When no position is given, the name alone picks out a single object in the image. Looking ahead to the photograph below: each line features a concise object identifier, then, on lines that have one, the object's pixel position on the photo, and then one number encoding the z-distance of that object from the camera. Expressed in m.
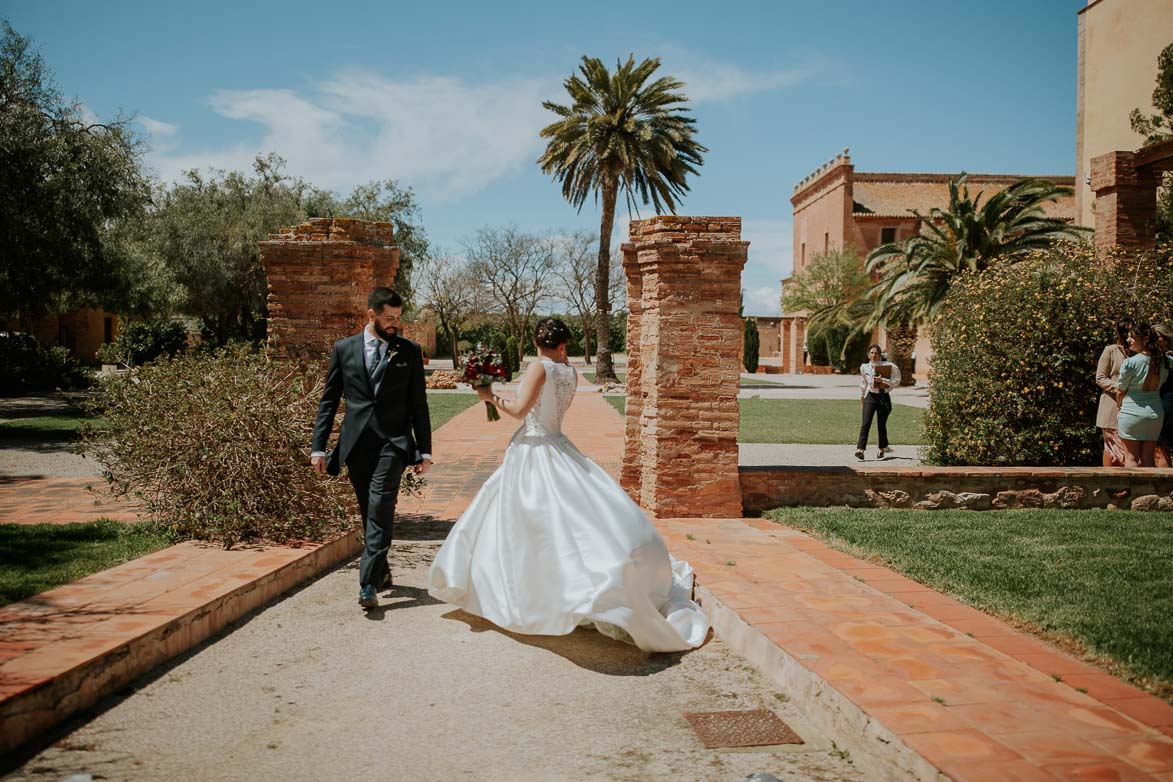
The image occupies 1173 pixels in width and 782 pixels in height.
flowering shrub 9.18
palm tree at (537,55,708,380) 27.86
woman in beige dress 8.11
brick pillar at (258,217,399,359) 7.33
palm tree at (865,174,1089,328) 24.62
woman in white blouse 11.45
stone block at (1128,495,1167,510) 7.69
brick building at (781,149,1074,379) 51.62
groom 4.89
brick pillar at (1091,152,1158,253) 14.18
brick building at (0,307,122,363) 38.19
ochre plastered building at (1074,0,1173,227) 25.58
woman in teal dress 7.85
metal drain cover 3.26
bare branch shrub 5.85
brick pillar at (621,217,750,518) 7.06
